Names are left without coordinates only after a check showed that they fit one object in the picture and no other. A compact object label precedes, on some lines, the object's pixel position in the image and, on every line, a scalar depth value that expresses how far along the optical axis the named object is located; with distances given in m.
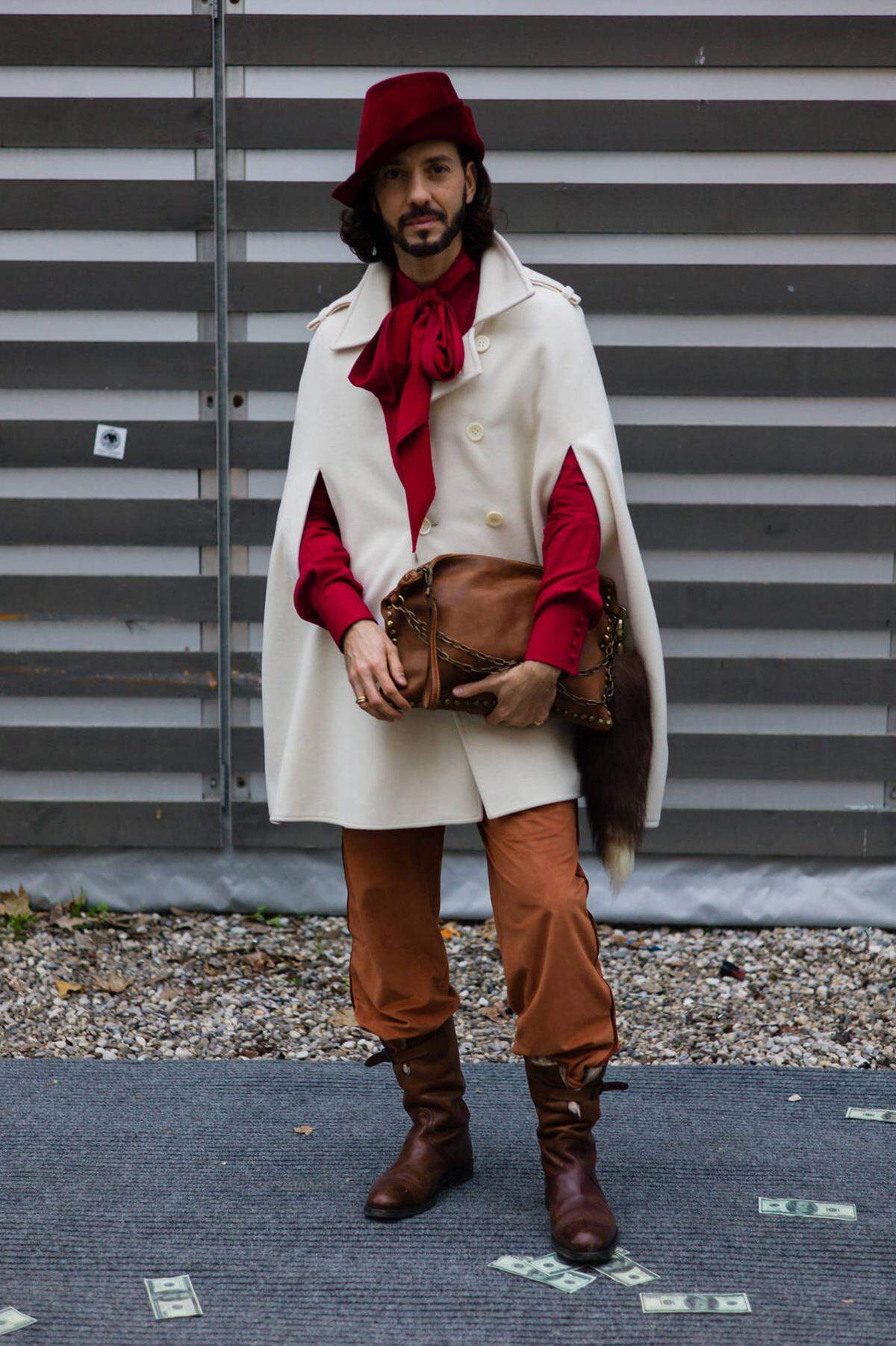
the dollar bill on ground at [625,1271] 5.09
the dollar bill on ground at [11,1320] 4.82
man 5.09
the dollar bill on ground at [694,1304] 4.91
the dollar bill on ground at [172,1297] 4.93
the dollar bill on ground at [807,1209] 5.64
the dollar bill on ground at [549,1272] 5.09
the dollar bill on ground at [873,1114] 6.64
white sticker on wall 9.32
